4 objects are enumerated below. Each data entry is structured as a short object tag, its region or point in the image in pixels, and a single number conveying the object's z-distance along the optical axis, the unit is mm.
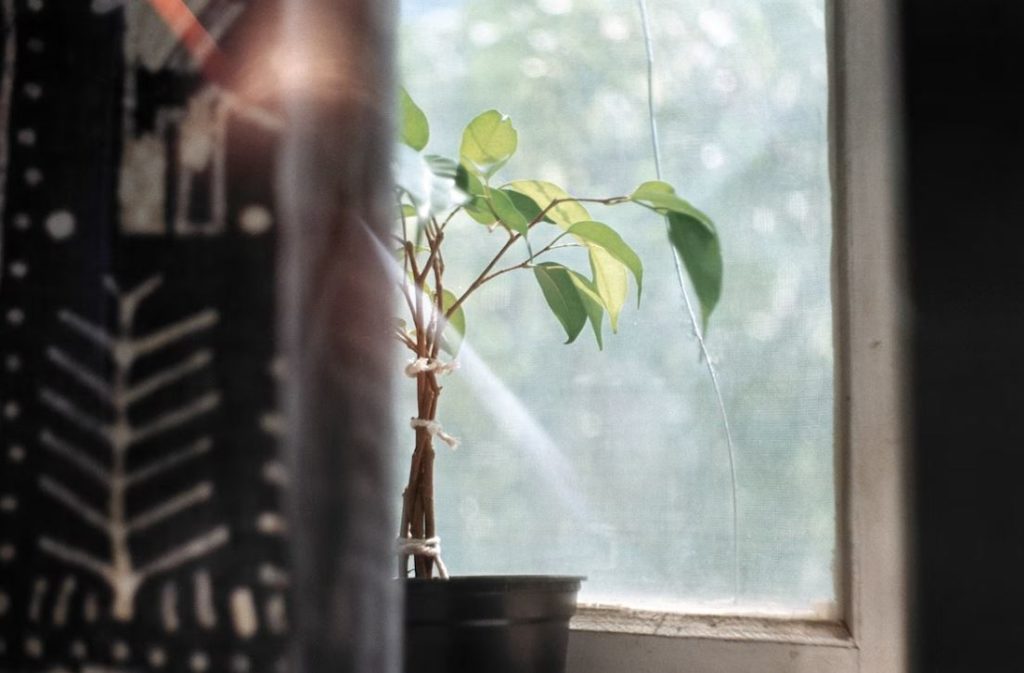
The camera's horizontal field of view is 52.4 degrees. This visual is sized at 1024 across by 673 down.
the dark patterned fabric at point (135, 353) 368
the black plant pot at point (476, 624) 601
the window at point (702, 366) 718
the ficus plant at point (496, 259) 665
